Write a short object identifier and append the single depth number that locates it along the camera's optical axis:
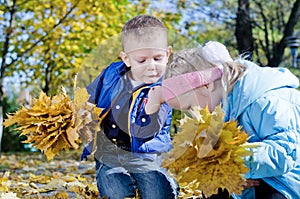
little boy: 2.29
